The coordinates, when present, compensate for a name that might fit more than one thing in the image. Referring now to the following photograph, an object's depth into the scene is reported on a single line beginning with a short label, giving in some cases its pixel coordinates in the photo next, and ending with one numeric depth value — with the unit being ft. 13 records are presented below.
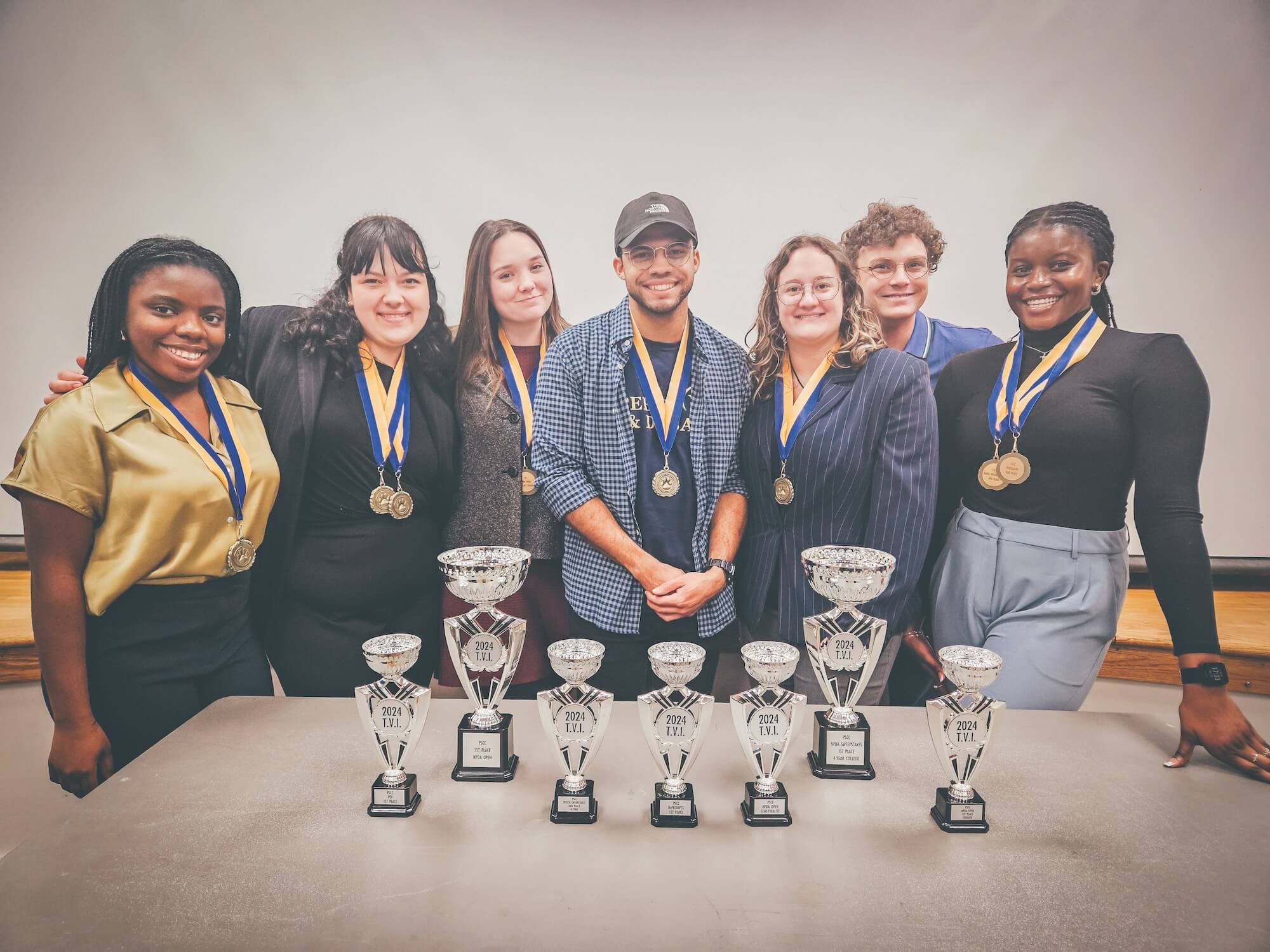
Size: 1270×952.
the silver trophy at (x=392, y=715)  4.53
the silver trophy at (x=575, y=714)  4.54
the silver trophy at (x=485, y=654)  4.93
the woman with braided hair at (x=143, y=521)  6.02
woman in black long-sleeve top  6.51
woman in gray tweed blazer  7.94
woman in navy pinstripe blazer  7.24
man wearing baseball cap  7.36
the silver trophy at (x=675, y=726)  4.44
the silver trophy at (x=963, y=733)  4.40
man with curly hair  8.57
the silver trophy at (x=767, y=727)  4.45
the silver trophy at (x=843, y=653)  5.02
